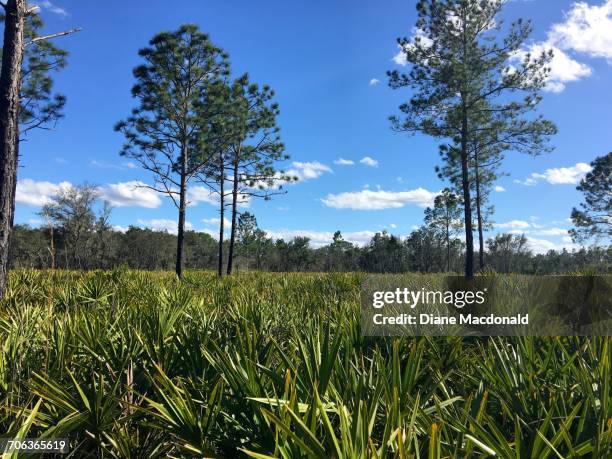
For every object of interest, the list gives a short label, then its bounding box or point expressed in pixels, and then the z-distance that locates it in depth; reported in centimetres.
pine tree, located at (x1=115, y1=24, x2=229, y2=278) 1872
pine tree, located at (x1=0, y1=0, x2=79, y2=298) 667
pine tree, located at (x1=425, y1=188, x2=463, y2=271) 4244
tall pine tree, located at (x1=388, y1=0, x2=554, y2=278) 1755
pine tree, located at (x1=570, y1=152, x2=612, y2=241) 3437
